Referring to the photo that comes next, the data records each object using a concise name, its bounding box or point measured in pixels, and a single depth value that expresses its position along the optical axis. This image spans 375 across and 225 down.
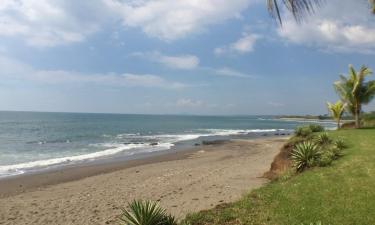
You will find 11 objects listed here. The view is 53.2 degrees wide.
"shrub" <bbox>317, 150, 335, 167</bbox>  12.30
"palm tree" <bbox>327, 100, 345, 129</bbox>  27.09
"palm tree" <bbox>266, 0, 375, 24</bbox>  3.36
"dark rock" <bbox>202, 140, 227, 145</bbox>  40.59
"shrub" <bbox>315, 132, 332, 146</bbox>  16.58
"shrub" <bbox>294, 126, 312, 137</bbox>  19.96
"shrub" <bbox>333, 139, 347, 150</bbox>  14.86
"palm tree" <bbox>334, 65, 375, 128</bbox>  25.16
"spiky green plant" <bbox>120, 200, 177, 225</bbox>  6.93
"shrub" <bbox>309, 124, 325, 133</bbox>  21.38
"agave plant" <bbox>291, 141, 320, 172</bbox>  12.69
